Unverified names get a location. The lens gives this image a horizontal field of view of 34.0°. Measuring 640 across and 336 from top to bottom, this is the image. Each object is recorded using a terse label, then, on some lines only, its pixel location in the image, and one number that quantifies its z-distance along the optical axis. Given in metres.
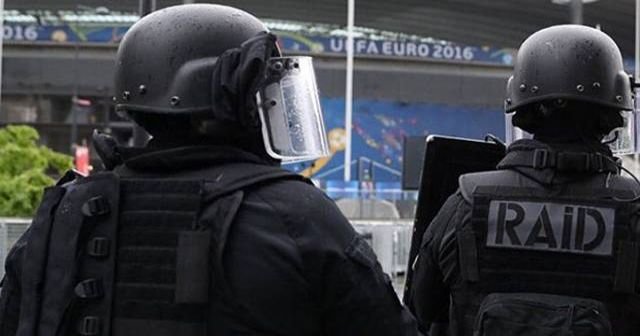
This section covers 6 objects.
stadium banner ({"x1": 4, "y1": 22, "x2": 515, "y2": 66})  37.03
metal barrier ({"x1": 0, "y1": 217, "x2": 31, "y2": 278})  9.70
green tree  13.02
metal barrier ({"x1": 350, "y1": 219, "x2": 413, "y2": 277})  16.02
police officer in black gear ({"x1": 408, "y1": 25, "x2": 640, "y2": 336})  3.02
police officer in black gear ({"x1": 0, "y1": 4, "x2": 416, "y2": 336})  1.89
